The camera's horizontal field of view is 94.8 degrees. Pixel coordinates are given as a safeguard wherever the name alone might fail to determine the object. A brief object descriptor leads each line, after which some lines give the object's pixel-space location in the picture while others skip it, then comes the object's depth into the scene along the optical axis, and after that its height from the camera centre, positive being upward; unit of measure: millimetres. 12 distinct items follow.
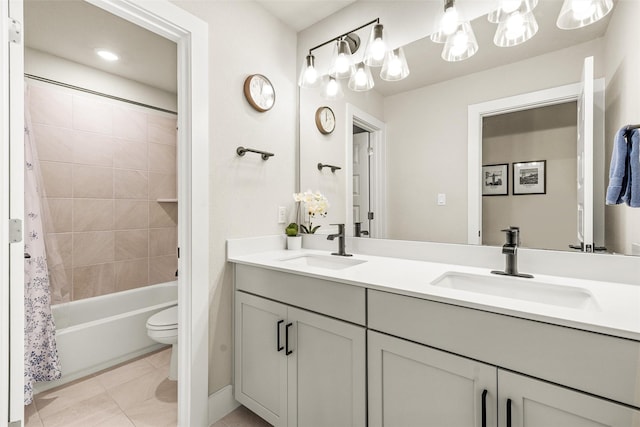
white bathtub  1983 -890
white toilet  1978 -830
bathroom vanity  751 -451
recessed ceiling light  2312 +1254
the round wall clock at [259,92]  1800 +751
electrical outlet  2027 -30
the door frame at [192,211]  1516 -3
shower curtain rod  2264 +1032
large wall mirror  1130 +348
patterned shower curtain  1658 -498
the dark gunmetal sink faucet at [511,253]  1189 -176
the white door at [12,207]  1097 +15
